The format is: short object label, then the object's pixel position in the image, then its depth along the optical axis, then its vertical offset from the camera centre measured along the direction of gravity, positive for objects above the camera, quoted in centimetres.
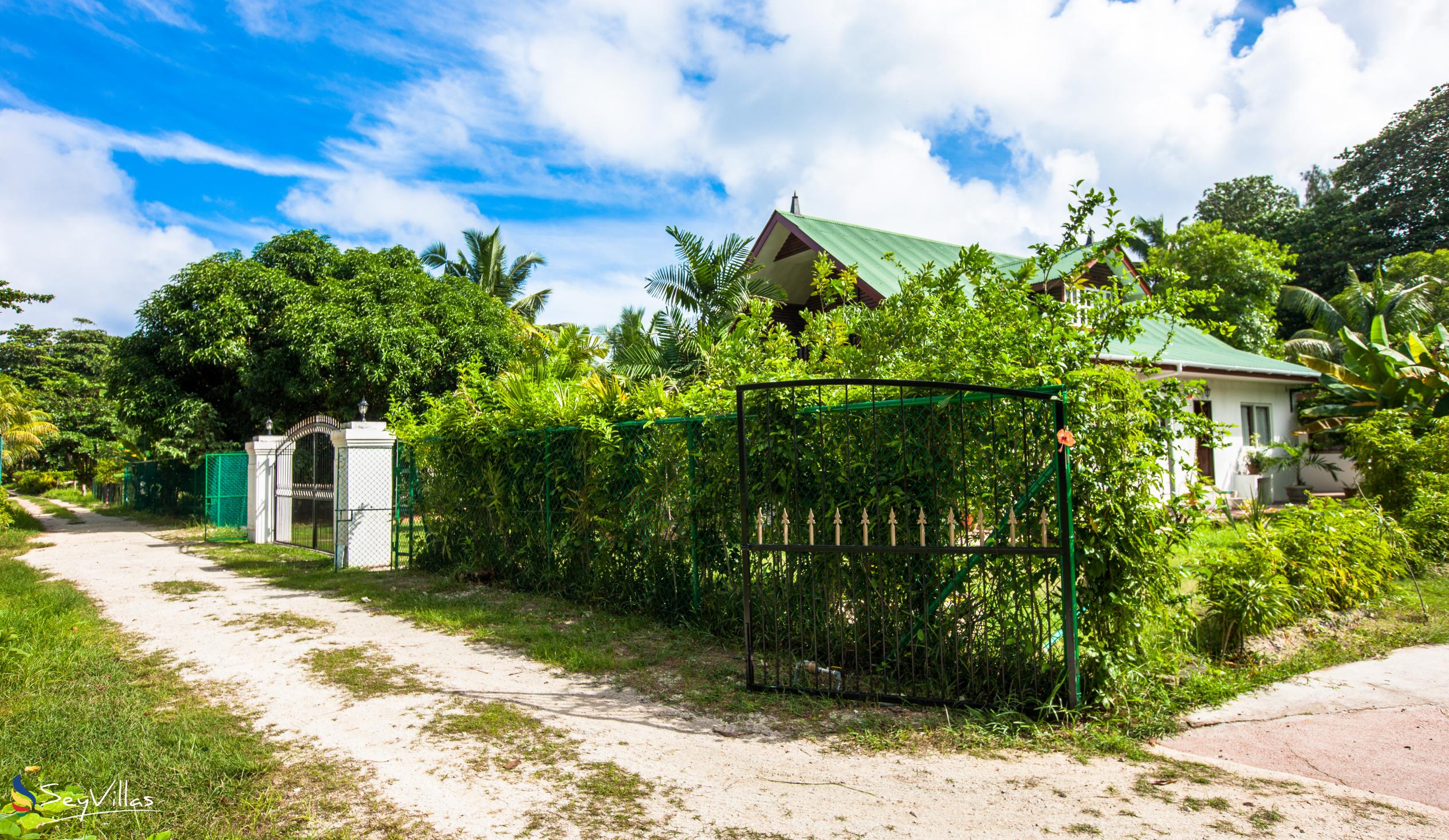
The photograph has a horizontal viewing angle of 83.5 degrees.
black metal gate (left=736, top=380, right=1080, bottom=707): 481 -57
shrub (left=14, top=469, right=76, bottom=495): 4409 -120
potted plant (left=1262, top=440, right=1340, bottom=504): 1620 -41
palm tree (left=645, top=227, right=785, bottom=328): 1423 +302
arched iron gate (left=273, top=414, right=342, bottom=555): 1321 -58
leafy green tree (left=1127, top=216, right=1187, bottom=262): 3566 +948
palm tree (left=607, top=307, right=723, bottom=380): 1412 +182
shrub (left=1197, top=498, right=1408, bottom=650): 590 -101
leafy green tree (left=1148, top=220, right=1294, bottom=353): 2686 +584
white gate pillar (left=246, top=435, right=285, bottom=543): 1560 -60
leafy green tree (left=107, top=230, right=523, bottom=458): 1767 +254
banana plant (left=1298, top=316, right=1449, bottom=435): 1309 +111
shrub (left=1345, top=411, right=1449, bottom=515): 966 -19
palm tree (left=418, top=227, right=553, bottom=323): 3102 +733
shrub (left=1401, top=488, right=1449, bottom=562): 882 -92
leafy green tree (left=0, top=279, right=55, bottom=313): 1788 +364
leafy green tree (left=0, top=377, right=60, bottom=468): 3438 +152
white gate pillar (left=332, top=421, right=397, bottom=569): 1183 -59
